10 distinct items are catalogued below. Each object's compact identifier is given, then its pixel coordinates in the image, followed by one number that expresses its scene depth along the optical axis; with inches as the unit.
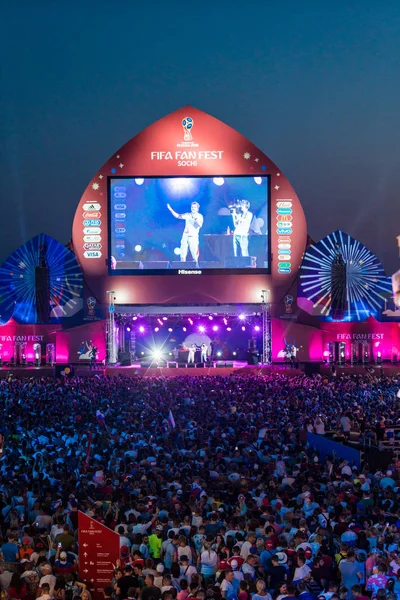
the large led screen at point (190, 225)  1866.4
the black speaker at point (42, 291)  1911.9
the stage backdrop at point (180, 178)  1893.5
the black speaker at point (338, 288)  1924.2
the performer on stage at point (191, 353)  1755.7
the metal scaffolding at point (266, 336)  1817.2
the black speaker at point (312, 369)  1654.3
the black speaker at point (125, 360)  1753.2
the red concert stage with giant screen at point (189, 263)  1857.8
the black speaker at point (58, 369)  1641.2
